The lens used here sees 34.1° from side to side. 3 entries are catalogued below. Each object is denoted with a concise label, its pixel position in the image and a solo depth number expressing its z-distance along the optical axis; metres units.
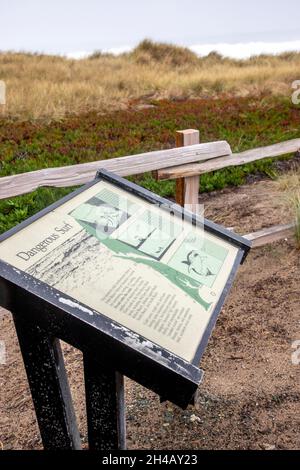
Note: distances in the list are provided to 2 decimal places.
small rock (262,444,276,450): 2.64
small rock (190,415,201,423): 2.86
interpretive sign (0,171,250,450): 1.60
